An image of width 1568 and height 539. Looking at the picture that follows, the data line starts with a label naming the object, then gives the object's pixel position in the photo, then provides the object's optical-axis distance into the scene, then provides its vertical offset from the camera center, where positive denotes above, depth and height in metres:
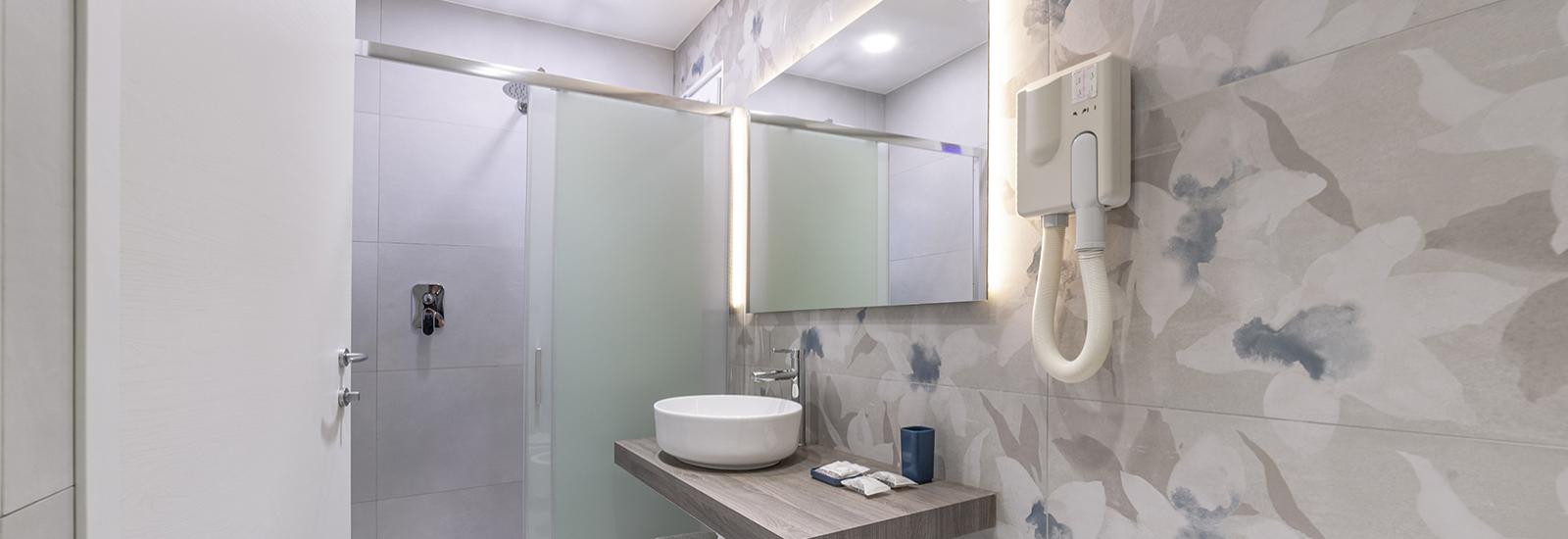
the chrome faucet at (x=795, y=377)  1.93 -0.29
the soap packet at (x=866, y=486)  1.34 -0.42
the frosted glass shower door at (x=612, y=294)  2.10 -0.08
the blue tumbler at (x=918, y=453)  1.40 -0.37
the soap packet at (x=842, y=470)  1.46 -0.43
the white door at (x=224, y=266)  0.55 +0.00
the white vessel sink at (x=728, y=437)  1.54 -0.38
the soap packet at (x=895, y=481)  1.38 -0.42
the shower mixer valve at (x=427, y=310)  2.63 -0.15
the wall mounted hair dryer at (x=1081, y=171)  1.06 +0.16
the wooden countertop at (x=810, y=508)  1.19 -0.44
